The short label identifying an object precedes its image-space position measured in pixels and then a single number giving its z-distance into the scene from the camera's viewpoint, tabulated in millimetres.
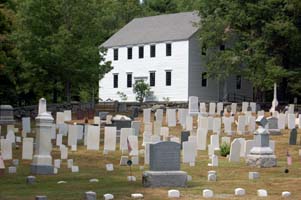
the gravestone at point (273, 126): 33716
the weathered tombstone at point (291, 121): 36562
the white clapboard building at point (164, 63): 62906
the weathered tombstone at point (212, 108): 44475
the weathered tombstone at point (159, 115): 38953
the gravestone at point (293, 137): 29266
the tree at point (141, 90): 64375
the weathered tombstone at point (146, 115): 38953
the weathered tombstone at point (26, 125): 33594
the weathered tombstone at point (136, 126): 31162
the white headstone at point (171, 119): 38462
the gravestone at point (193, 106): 43625
